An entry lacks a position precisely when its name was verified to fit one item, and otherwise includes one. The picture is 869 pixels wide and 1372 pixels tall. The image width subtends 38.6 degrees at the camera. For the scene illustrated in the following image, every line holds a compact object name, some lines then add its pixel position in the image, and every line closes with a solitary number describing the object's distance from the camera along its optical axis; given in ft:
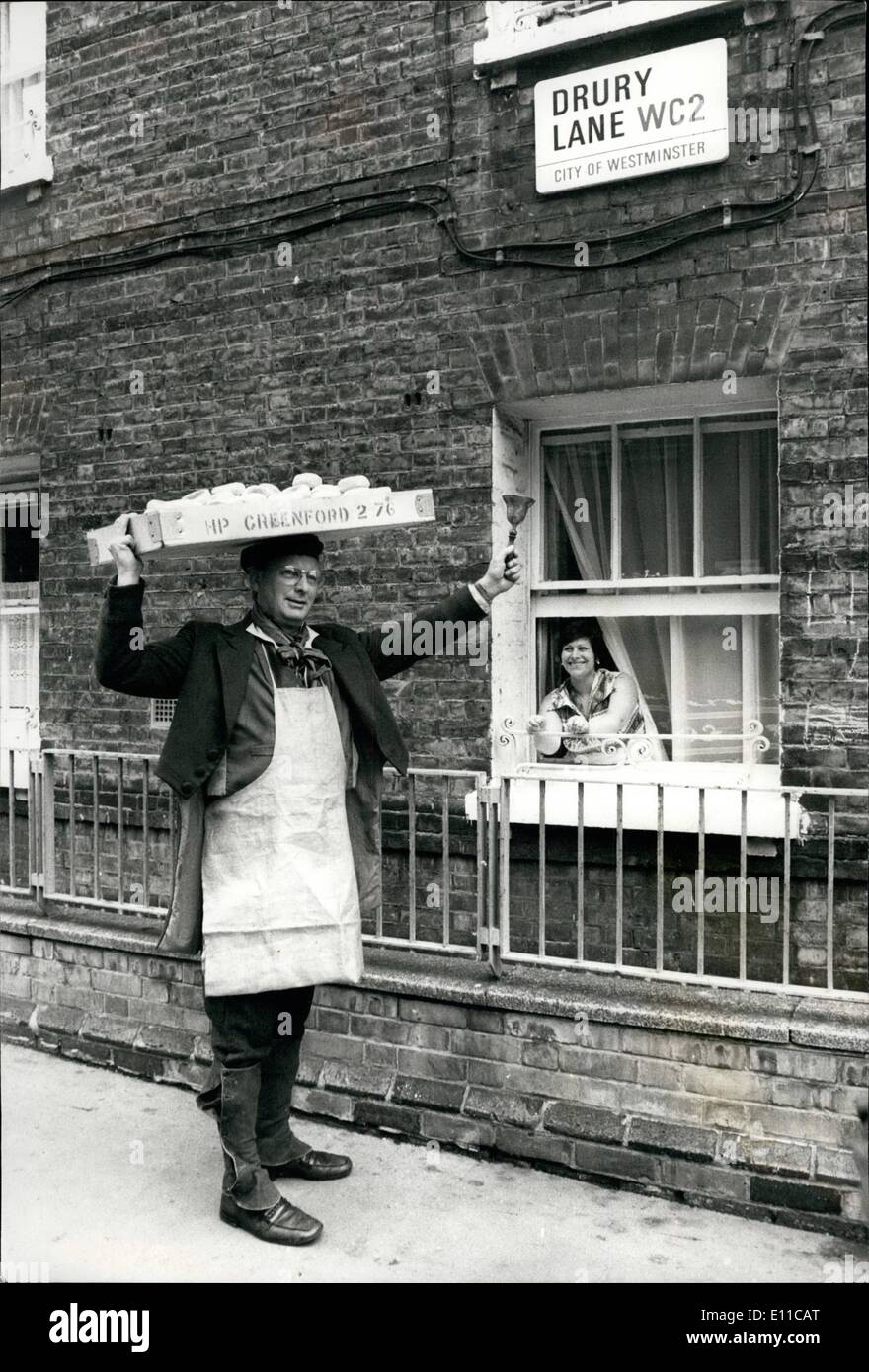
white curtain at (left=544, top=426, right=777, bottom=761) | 17.06
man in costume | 12.64
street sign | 15.94
